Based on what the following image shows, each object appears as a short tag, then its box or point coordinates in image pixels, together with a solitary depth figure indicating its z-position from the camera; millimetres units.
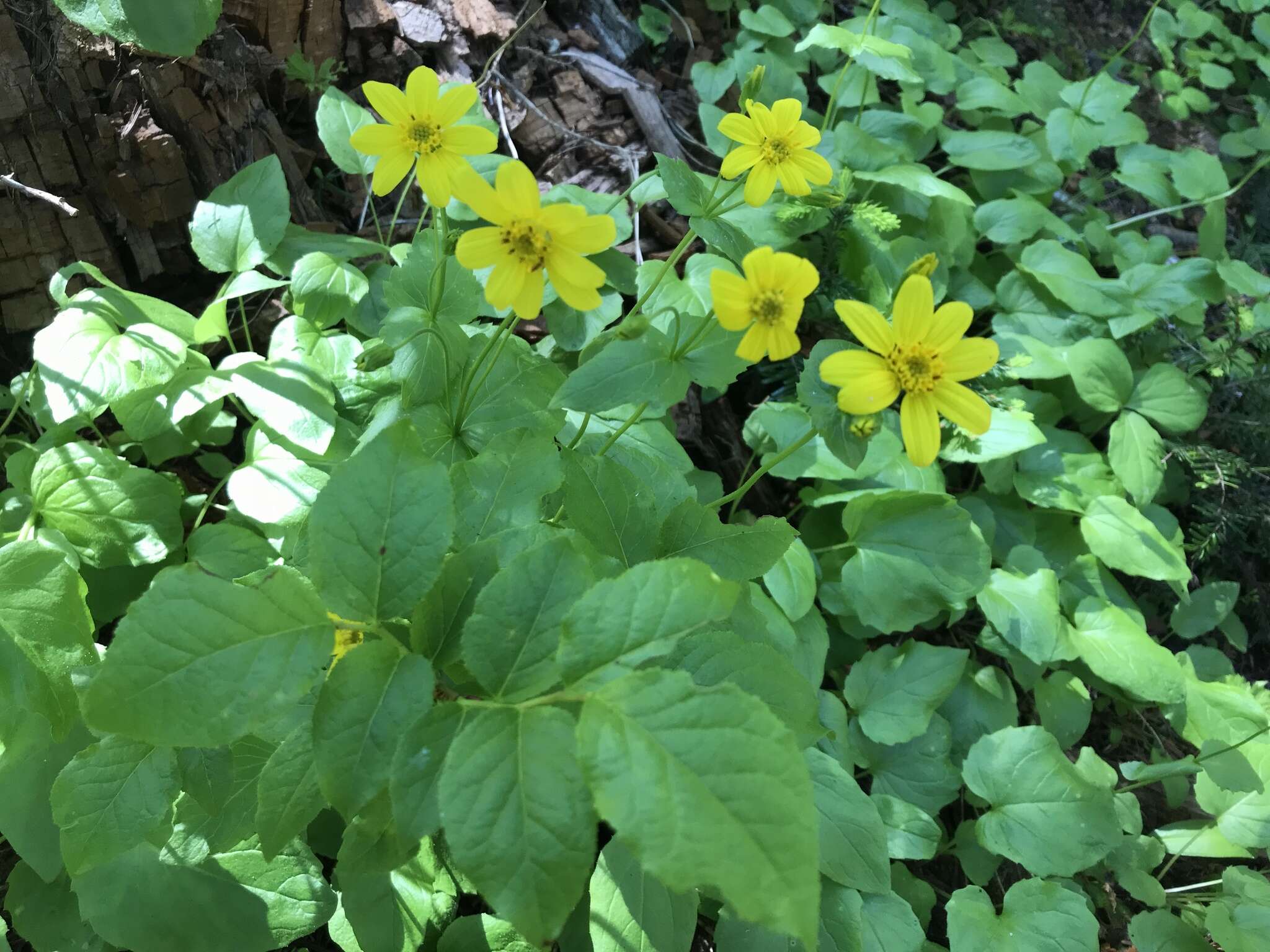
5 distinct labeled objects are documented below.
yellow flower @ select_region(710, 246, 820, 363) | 263
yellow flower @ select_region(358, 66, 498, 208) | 300
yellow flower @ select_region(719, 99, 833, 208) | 316
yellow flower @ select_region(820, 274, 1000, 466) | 271
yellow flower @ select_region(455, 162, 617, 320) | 260
